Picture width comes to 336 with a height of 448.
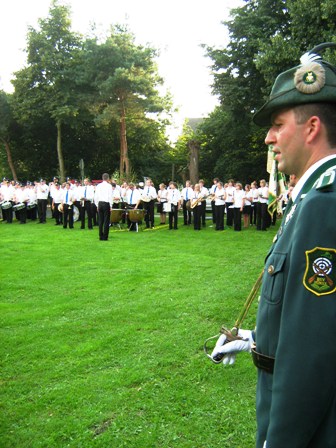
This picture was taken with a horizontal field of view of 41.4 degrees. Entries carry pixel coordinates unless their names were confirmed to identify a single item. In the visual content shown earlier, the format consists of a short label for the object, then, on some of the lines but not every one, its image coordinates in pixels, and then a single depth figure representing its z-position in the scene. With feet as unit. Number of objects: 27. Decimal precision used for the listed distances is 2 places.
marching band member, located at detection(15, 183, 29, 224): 80.79
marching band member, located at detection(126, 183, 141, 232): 70.44
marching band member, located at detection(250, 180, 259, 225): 66.69
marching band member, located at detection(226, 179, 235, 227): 69.36
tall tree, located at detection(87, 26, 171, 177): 111.24
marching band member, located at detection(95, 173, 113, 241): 53.56
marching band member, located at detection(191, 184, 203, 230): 66.85
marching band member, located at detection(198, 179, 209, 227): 68.85
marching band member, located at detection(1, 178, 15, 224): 82.33
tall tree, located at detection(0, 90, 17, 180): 140.36
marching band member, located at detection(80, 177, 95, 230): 72.33
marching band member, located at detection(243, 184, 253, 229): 66.74
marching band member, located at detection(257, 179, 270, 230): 63.21
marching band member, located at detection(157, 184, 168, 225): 72.13
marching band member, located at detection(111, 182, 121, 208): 70.29
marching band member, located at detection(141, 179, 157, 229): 70.33
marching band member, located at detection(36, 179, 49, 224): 79.57
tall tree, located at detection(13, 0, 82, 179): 128.88
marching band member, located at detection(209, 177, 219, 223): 68.54
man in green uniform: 4.75
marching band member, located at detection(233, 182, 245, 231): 63.52
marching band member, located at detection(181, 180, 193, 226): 71.46
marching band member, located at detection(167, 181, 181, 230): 67.41
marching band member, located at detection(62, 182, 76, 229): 71.49
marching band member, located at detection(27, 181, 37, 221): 83.05
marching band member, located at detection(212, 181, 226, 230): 65.10
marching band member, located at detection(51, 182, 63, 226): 77.24
